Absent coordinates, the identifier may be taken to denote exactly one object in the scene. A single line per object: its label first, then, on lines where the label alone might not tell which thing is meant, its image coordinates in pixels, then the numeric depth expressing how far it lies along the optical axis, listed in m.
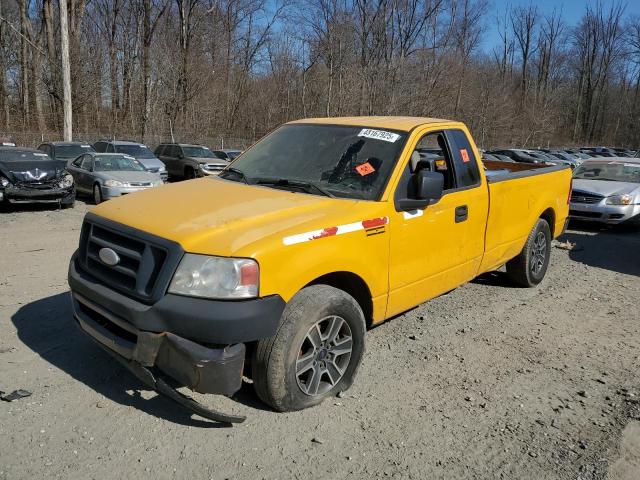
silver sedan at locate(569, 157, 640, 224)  11.09
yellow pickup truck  2.97
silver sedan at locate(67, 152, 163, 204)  13.30
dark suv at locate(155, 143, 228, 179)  19.64
